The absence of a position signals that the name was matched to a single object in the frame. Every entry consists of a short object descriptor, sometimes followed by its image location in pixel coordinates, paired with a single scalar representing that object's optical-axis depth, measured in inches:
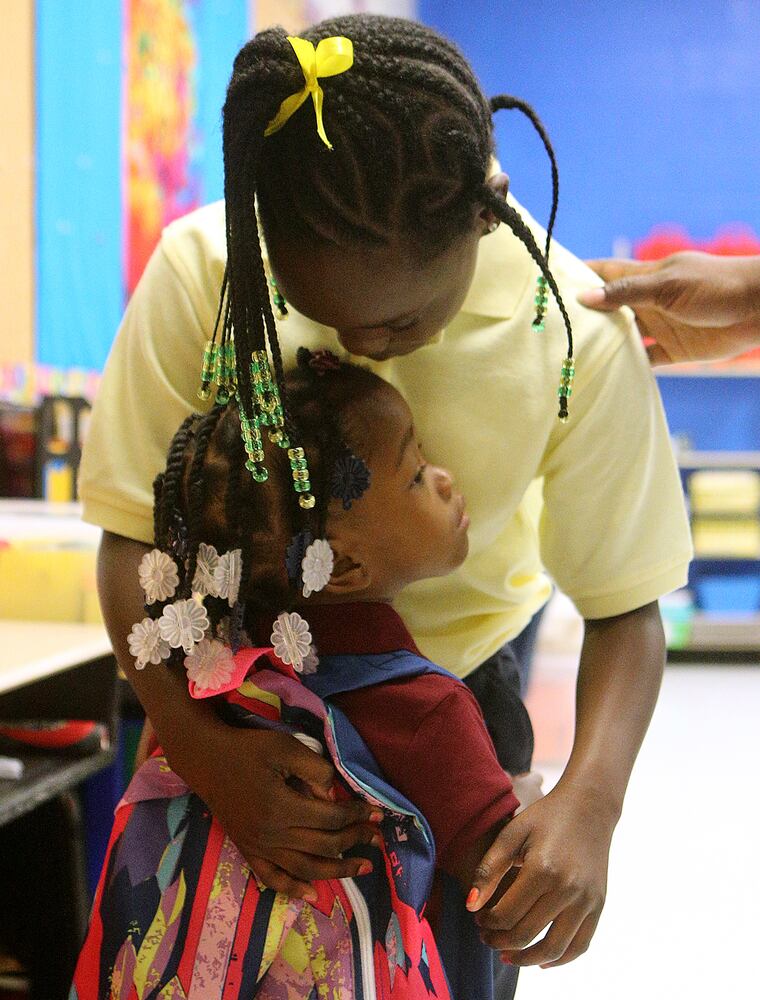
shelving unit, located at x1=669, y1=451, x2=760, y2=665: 223.0
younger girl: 36.4
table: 64.9
